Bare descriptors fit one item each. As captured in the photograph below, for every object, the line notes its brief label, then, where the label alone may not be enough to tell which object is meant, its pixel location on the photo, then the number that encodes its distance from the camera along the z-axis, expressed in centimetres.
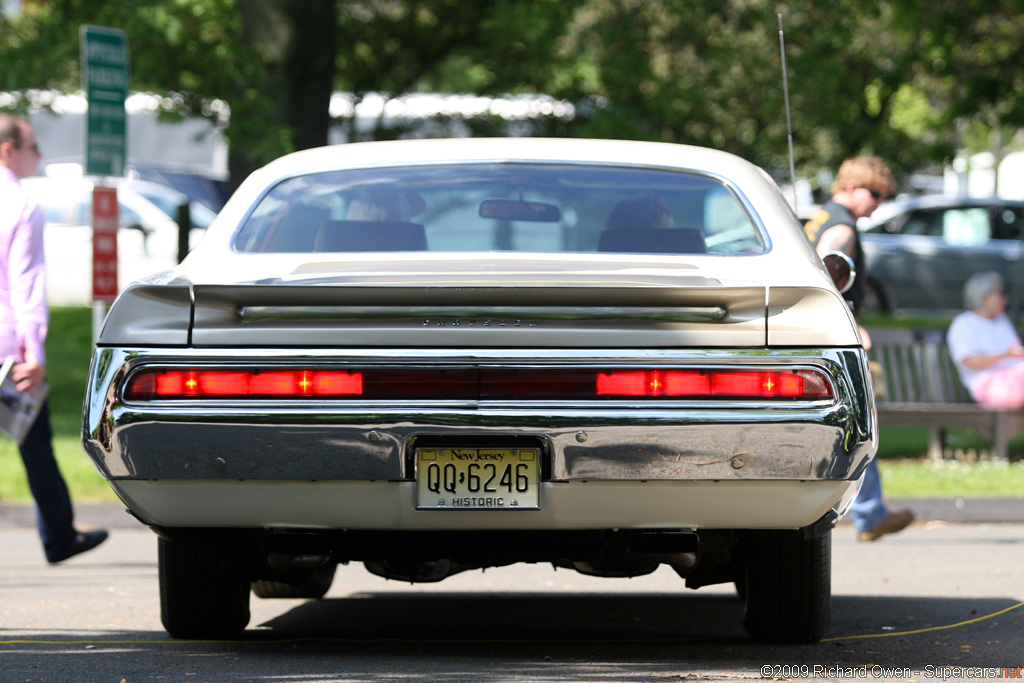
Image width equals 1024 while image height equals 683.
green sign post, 1803
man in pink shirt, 1291
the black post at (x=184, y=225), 2427
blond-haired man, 1502
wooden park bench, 2206
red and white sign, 1852
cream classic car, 868
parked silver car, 4453
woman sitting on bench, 2245
